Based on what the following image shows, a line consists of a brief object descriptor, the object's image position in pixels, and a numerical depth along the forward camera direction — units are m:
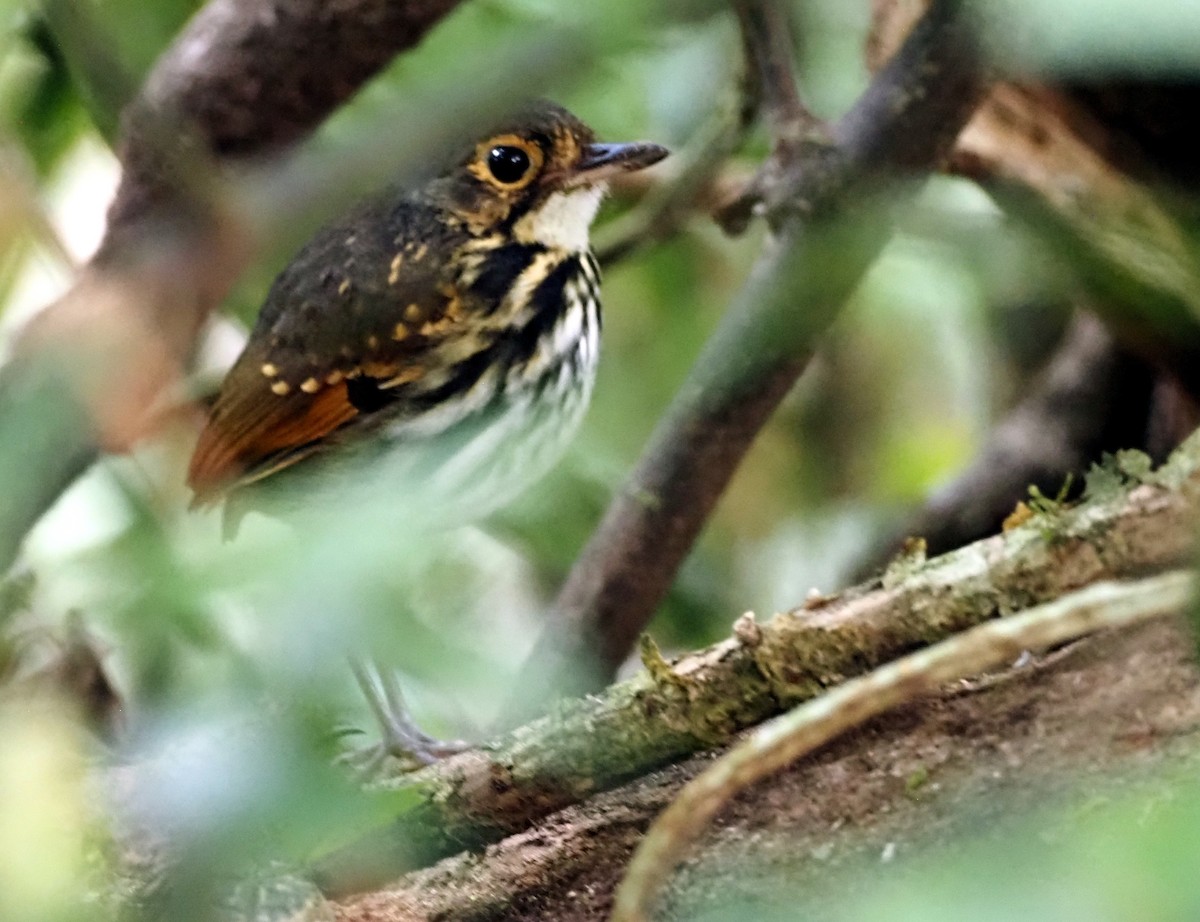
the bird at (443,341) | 4.80
